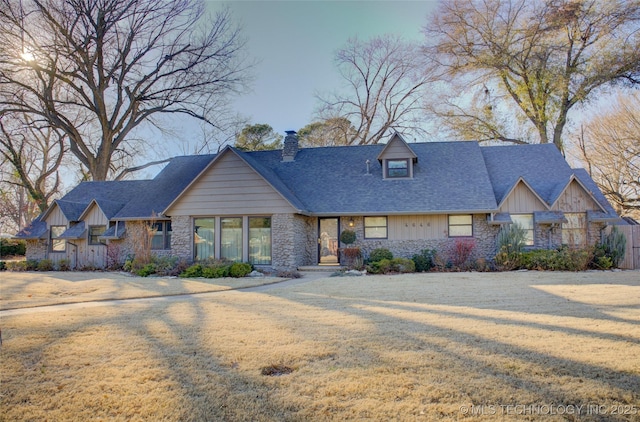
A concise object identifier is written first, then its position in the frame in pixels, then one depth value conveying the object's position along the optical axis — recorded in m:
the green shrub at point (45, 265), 19.72
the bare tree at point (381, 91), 32.62
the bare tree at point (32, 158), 28.50
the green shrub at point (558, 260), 14.93
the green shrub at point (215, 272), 15.02
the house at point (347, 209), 17.33
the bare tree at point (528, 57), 24.73
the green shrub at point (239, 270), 15.23
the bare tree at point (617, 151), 24.52
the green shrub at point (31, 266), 19.84
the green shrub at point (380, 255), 16.94
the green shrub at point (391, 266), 15.78
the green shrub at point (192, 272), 15.12
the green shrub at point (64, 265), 19.91
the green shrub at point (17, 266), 19.70
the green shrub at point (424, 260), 16.67
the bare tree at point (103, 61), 22.44
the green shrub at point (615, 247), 16.00
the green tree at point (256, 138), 34.25
